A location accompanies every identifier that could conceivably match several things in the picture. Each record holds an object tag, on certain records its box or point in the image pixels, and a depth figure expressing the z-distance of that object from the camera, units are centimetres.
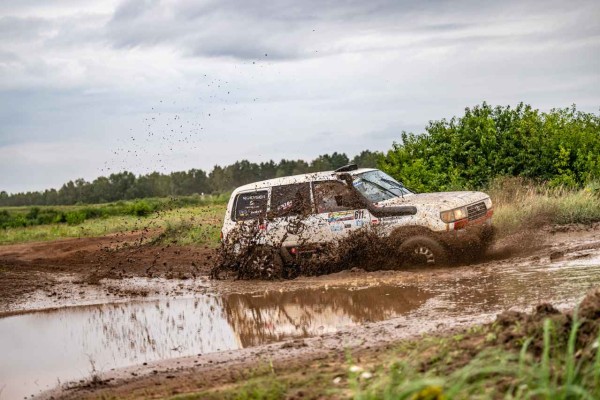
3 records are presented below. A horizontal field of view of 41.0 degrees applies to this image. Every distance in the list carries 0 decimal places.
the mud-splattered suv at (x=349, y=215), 1361
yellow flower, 459
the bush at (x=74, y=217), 4630
